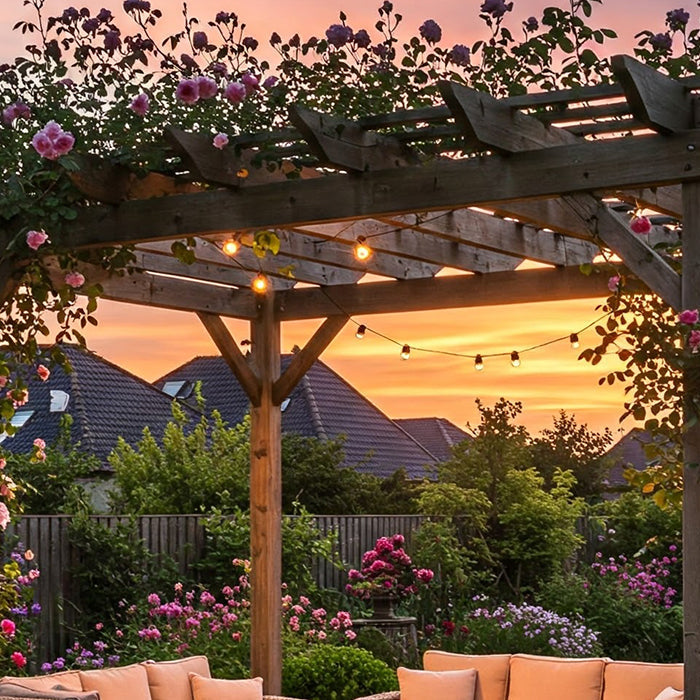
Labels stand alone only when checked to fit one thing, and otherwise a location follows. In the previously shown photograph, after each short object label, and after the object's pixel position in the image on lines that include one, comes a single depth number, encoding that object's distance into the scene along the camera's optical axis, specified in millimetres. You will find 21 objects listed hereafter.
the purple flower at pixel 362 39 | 8349
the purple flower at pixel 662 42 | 7736
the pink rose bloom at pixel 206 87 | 8349
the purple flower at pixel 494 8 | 8000
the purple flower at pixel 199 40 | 8791
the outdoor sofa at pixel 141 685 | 9423
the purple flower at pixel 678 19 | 7736
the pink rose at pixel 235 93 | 8361
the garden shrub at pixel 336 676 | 13226
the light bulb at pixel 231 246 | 9662
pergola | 7319
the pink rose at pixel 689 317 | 7159
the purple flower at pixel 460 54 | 8141
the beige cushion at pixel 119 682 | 10214
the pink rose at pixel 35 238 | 8877
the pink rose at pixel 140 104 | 8509
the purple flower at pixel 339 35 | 8368
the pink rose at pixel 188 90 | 8325
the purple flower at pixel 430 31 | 8128
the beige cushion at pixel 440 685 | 11073
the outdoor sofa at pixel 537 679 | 10502
